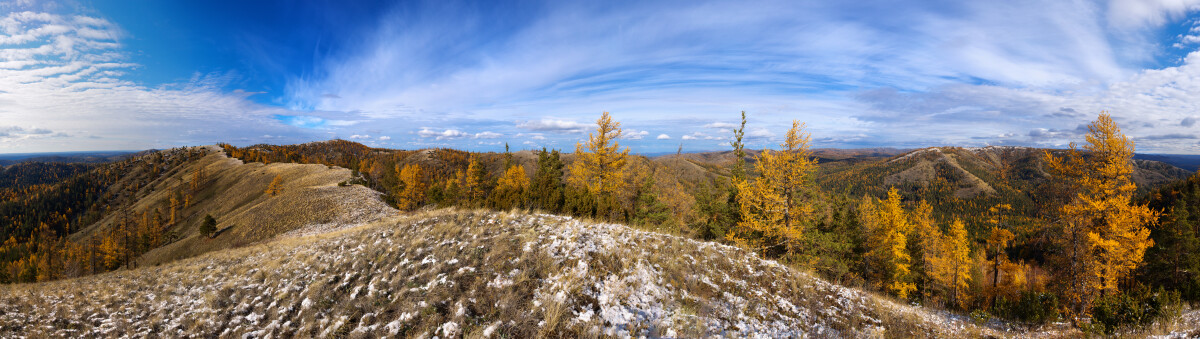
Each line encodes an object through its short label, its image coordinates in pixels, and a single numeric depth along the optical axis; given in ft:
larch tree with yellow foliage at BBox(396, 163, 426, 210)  188.55
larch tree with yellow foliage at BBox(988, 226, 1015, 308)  114.73
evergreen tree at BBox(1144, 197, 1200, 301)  102.53
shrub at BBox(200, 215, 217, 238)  157.79
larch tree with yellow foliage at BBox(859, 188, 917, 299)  100.01
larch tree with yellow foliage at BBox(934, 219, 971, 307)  114.62
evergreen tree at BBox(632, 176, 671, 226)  86.07
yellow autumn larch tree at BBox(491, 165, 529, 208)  83.82
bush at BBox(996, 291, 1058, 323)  57.17
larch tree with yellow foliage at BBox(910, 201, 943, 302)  111.96
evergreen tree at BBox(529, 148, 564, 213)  81.97
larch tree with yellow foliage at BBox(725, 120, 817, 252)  71.36
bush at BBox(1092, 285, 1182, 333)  39.68
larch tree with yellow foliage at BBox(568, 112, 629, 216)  101.40
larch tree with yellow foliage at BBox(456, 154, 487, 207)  175.88
